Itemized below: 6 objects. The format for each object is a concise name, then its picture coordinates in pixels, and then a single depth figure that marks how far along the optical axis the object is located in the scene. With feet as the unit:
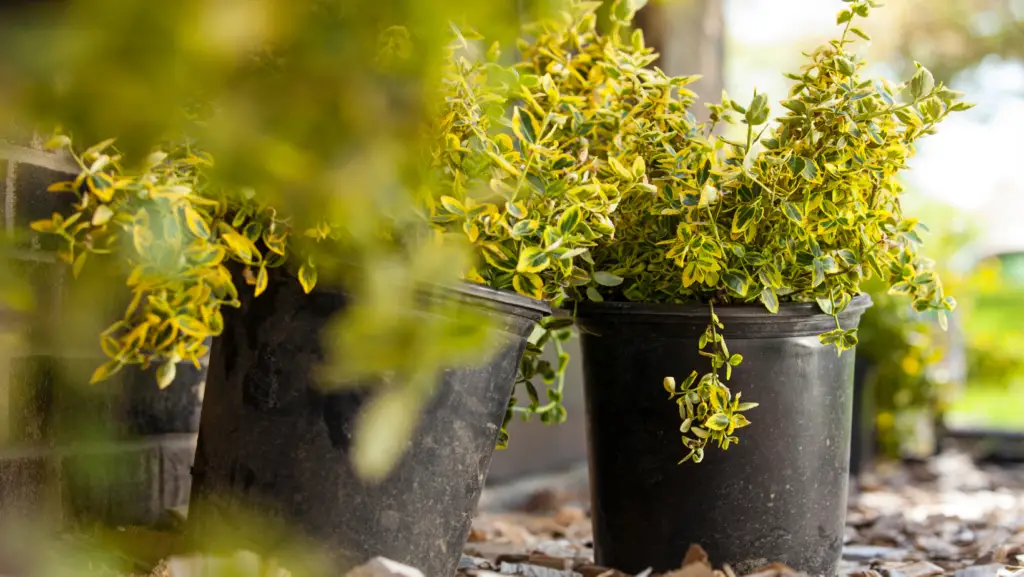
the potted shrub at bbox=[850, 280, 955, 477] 11.76
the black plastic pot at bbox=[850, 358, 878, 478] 11.36
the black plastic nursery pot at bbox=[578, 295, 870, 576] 4.62
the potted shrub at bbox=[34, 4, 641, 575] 3.54
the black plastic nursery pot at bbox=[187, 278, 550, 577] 3.70
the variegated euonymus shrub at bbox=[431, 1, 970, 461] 3.99
